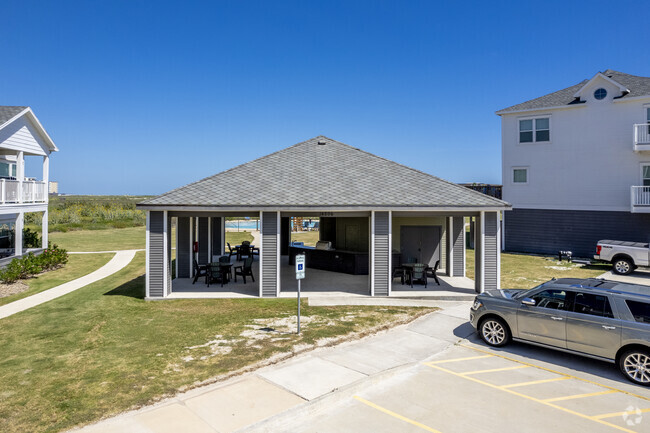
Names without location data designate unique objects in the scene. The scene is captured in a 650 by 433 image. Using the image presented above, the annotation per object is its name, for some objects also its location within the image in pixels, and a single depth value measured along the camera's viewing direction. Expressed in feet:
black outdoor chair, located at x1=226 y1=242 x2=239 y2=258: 75.87
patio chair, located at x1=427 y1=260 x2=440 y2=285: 53.52
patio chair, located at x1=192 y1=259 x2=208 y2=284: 53.78
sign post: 32.46
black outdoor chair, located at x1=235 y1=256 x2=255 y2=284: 55.62
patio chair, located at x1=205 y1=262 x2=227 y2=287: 52.26
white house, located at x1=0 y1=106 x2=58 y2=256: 62.22
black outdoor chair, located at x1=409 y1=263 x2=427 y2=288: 51.44
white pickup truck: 61.46
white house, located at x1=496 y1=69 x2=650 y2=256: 74.64
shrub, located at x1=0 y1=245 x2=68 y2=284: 54.03
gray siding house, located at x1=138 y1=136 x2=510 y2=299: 45.55
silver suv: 24.18
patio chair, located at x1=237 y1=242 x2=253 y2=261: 75.36
